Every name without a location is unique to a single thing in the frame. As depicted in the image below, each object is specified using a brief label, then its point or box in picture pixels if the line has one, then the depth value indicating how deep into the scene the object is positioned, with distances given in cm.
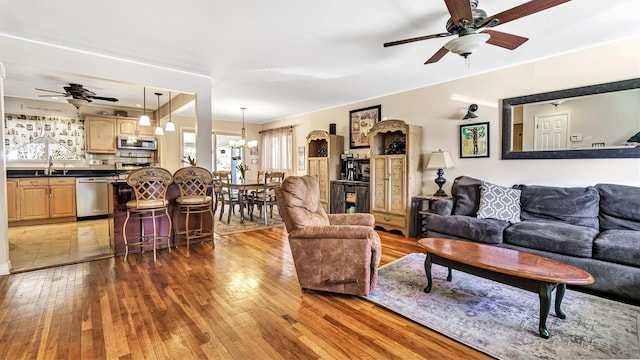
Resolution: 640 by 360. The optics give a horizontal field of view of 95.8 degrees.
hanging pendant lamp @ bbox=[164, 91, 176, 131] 552
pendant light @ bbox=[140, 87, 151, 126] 523
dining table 533
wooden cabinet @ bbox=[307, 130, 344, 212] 611
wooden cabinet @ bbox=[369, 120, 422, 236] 464
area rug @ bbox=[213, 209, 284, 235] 497
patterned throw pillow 350
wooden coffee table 193
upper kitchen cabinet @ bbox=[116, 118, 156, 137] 652
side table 446
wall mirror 313
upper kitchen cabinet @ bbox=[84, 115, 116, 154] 621
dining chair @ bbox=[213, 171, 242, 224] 548
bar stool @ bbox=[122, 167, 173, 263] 347
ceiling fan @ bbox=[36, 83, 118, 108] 469
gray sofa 251
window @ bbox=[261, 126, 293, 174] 786
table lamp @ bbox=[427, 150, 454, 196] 438
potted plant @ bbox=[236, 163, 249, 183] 598
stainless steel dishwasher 567
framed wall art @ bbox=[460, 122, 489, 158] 415
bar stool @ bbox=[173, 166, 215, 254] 384
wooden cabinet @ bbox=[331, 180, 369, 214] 535
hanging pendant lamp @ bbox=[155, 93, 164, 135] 567
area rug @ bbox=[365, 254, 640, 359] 183
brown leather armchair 245
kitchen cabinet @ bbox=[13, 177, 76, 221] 513
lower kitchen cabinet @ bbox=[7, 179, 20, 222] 503
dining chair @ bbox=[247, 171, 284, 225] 541
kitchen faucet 547
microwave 650
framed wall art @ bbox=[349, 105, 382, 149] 571
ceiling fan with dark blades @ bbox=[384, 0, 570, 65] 197
